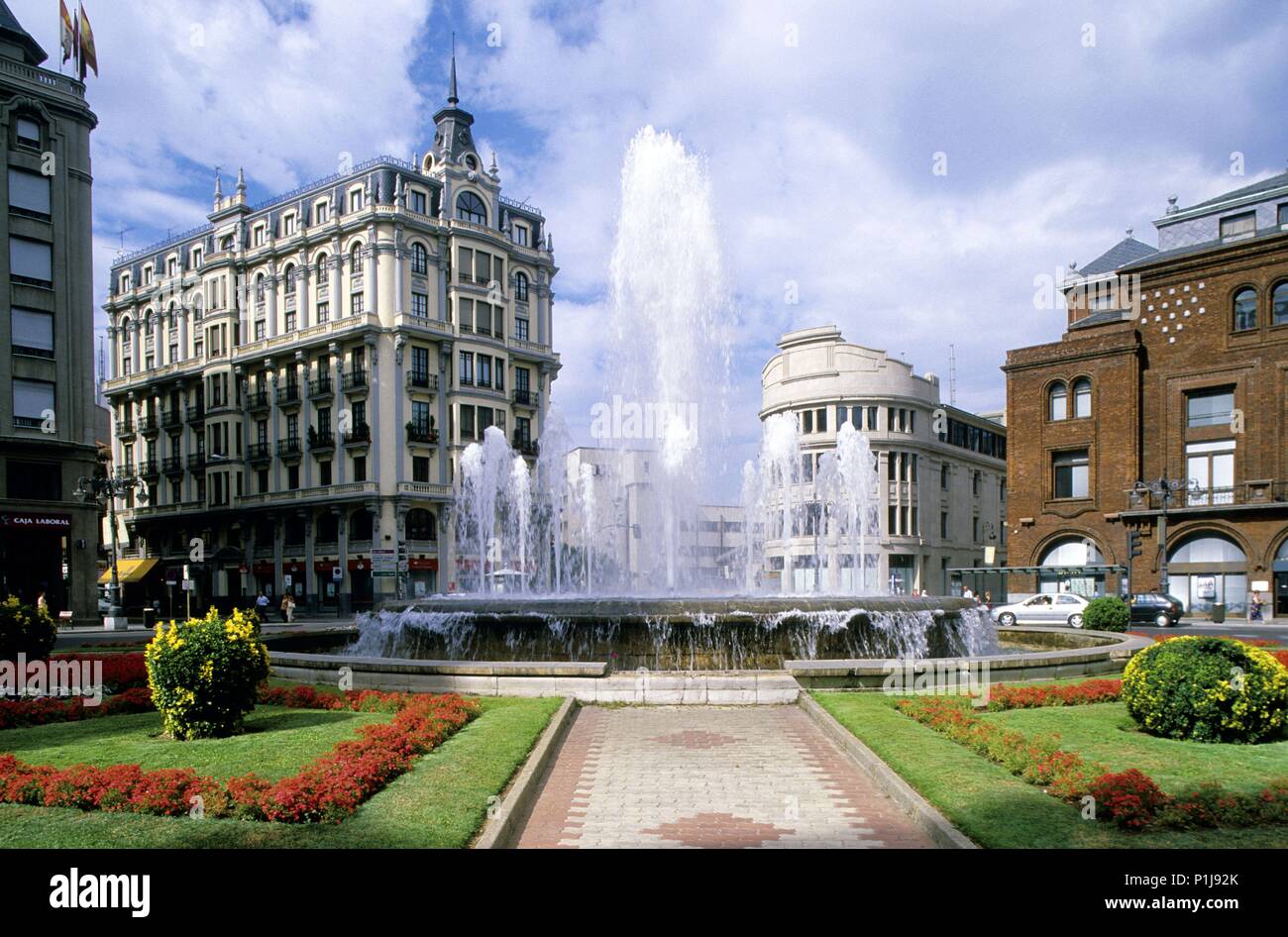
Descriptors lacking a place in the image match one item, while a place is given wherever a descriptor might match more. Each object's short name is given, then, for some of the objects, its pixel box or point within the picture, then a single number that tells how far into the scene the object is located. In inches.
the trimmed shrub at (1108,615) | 913.5
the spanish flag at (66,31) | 1485.0
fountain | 573.9
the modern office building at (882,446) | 2336.4
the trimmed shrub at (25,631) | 609.6
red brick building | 1503.4
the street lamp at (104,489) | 1465.3
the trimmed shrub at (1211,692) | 378.9
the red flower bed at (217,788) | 276.7
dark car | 1299.2
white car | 1302.9
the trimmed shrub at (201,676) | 399.5
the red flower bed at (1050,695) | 486.6
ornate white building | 2006.6
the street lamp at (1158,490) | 1506.8
